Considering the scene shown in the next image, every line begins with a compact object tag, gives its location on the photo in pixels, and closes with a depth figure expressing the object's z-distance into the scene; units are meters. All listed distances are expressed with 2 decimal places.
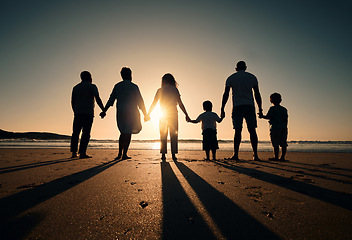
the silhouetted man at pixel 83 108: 5.37
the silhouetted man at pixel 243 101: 4.85
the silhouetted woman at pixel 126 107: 5.11
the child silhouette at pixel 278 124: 5.09
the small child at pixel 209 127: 5.37
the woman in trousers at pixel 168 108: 5.04
